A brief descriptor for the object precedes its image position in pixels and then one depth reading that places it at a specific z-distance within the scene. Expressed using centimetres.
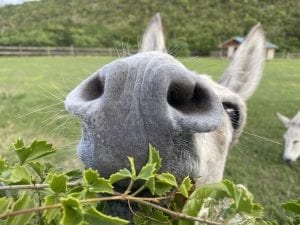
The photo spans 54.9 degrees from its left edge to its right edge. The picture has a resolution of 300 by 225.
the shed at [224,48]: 1838
